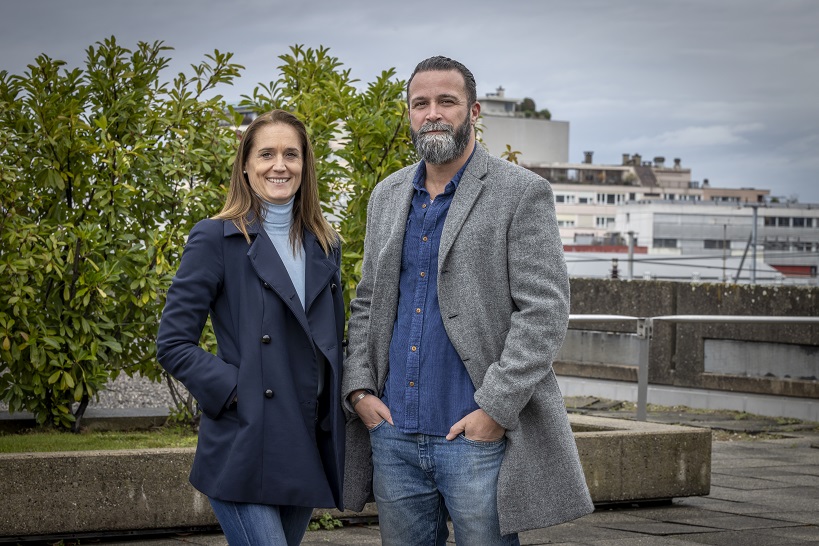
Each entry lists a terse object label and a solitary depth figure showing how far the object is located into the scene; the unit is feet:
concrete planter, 19.49
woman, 12.26
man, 12.44
